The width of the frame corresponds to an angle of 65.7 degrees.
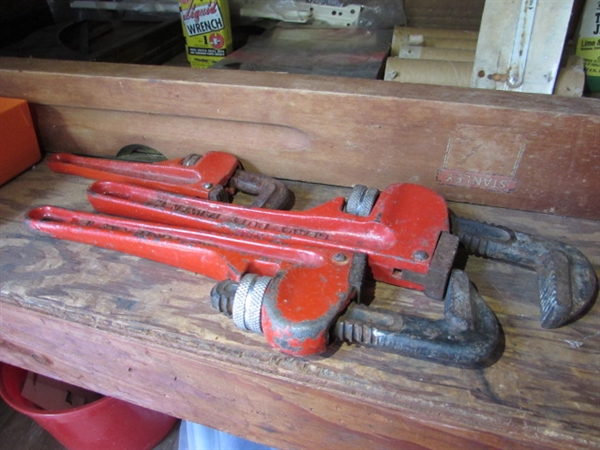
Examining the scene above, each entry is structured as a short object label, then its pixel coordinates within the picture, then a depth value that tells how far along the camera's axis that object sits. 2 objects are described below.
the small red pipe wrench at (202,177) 0.63
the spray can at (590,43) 0.72
